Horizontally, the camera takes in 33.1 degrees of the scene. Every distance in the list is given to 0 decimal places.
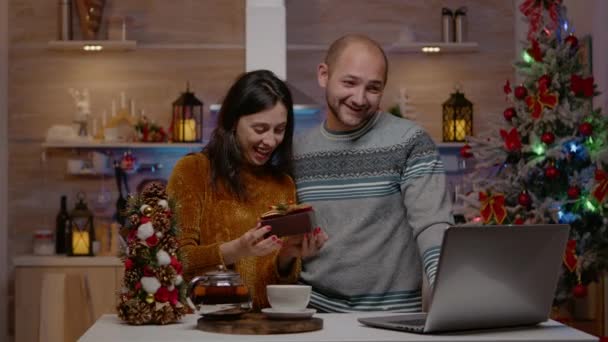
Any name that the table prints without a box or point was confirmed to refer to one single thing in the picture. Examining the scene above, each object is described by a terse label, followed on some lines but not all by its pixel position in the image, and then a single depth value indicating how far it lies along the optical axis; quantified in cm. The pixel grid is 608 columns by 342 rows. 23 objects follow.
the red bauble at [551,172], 514
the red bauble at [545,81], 529
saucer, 222
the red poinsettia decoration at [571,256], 500
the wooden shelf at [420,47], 640
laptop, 201
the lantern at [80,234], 603
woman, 268
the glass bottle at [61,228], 621
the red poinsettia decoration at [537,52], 538
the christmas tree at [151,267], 226
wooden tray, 208
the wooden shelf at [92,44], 624
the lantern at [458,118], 647
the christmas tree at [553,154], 506
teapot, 221
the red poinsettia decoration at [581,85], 518
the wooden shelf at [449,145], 635
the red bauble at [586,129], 505
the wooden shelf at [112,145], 620
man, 270
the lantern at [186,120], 627
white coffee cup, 223
